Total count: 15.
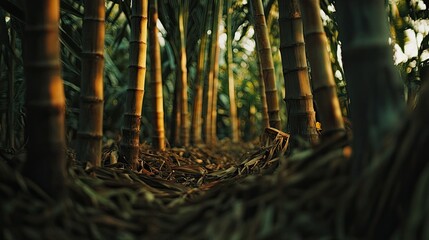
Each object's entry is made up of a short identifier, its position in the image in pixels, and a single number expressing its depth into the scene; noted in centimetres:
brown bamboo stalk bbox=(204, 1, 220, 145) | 426
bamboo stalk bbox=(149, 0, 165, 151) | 310
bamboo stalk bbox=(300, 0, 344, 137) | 129
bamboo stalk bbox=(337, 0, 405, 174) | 106
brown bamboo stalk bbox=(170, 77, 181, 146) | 403
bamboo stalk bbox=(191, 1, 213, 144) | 428
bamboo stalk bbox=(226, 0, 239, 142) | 375
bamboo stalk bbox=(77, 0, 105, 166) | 161
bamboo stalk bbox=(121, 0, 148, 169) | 222
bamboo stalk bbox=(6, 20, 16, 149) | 247
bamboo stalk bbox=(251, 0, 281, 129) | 259
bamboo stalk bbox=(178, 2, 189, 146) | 372
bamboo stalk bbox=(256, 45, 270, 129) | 372
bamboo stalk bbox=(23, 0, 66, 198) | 115
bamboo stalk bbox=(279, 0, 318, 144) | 184
